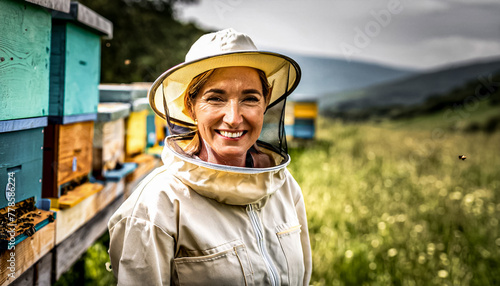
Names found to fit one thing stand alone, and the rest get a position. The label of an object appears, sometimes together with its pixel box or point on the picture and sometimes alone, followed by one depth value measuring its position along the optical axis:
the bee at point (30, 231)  1.74
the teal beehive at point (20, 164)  1.65
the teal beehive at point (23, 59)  1.59
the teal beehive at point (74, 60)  2.24
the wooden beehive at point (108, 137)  2.91
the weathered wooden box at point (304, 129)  9.19
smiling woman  1.38
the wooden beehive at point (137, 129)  3.64
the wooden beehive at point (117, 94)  3.55
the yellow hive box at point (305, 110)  9.16
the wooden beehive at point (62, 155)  2.23
